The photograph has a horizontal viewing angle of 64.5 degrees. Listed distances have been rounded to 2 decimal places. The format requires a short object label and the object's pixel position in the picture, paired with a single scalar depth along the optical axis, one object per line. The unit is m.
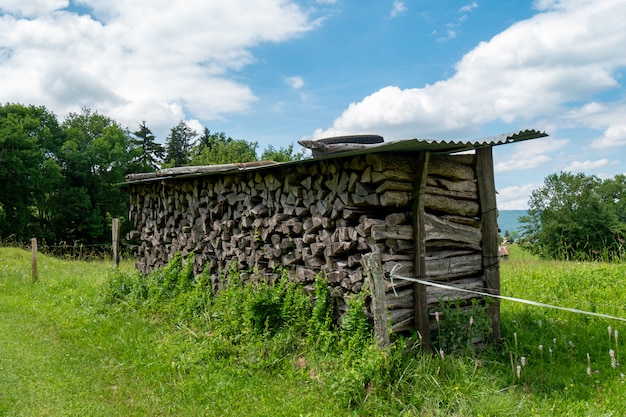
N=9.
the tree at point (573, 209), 36.89
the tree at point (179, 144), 52.42
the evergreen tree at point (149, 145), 48.58
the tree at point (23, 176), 28.89
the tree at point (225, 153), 43.53
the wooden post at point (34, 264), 11.80
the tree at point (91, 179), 34.66
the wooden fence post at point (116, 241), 11.53
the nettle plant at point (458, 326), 5.10
